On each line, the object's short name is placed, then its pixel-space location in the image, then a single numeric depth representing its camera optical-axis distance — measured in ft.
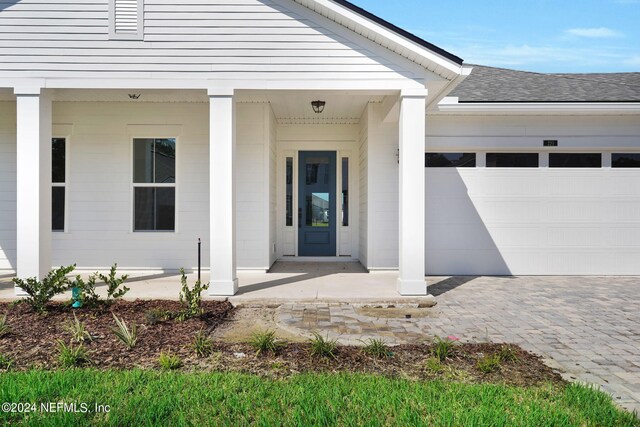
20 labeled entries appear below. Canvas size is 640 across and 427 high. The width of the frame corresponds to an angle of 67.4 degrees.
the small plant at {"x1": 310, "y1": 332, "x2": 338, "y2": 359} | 14.12
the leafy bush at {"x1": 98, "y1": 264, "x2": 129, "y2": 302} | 19.89
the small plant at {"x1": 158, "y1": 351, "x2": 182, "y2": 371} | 13.25
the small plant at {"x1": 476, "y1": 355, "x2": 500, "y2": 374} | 12.95
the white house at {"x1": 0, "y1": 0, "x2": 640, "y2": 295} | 31.81
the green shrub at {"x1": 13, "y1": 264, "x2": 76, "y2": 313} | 19.75
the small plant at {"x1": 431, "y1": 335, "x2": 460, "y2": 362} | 13.97
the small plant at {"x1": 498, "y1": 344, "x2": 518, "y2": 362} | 13.94
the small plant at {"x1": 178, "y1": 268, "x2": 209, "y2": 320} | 19.04
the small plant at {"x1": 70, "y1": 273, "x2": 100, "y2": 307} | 20.24
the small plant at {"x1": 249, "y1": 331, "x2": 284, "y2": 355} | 14.60
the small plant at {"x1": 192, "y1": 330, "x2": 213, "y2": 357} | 14.48
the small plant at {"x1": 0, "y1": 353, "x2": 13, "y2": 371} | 13.19
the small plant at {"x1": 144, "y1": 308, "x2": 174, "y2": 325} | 18.02
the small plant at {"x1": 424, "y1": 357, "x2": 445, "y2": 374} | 13.03
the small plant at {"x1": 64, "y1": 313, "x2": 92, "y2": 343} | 15.39
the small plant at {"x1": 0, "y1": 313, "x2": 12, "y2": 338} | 16.20
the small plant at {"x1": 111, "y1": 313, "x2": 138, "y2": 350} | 15.16
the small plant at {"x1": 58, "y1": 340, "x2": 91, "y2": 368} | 13.43
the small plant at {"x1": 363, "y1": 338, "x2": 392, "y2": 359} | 14.30
